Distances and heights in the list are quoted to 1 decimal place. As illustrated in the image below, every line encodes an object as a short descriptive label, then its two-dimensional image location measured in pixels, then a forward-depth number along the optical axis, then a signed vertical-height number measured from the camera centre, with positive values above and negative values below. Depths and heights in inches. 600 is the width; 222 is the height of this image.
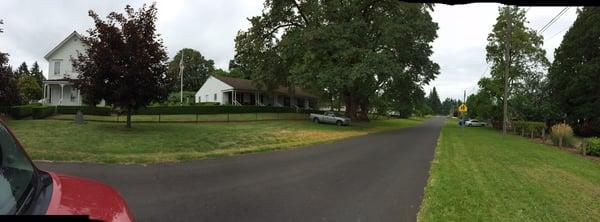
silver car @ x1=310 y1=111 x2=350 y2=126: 1550.2 -34.7
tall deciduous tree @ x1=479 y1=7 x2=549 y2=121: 1950.1 +204.3
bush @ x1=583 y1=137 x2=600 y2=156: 834.6 -59.8
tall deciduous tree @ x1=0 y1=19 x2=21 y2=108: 927.0 +32.4
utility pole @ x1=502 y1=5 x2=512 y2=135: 1482.5 +154.6
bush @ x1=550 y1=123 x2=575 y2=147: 1051.4 -48.7
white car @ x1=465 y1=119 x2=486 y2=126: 2950.3 -72.4
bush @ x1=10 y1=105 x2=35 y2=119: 1087.7 -24.1
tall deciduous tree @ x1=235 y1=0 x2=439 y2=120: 1354.6 +202.5
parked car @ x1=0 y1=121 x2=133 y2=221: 84.3 -19.6
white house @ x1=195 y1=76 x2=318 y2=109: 2206.0 +63.2
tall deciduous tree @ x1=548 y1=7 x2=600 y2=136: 1695.4 +156.7
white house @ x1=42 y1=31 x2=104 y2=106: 1637.6 +106.3
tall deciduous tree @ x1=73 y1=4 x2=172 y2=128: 776.9 +68.2
